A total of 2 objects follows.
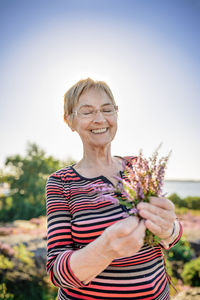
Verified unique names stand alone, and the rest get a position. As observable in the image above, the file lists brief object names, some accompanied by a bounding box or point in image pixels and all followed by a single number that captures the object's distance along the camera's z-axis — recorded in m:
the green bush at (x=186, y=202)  18.52
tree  11.77
